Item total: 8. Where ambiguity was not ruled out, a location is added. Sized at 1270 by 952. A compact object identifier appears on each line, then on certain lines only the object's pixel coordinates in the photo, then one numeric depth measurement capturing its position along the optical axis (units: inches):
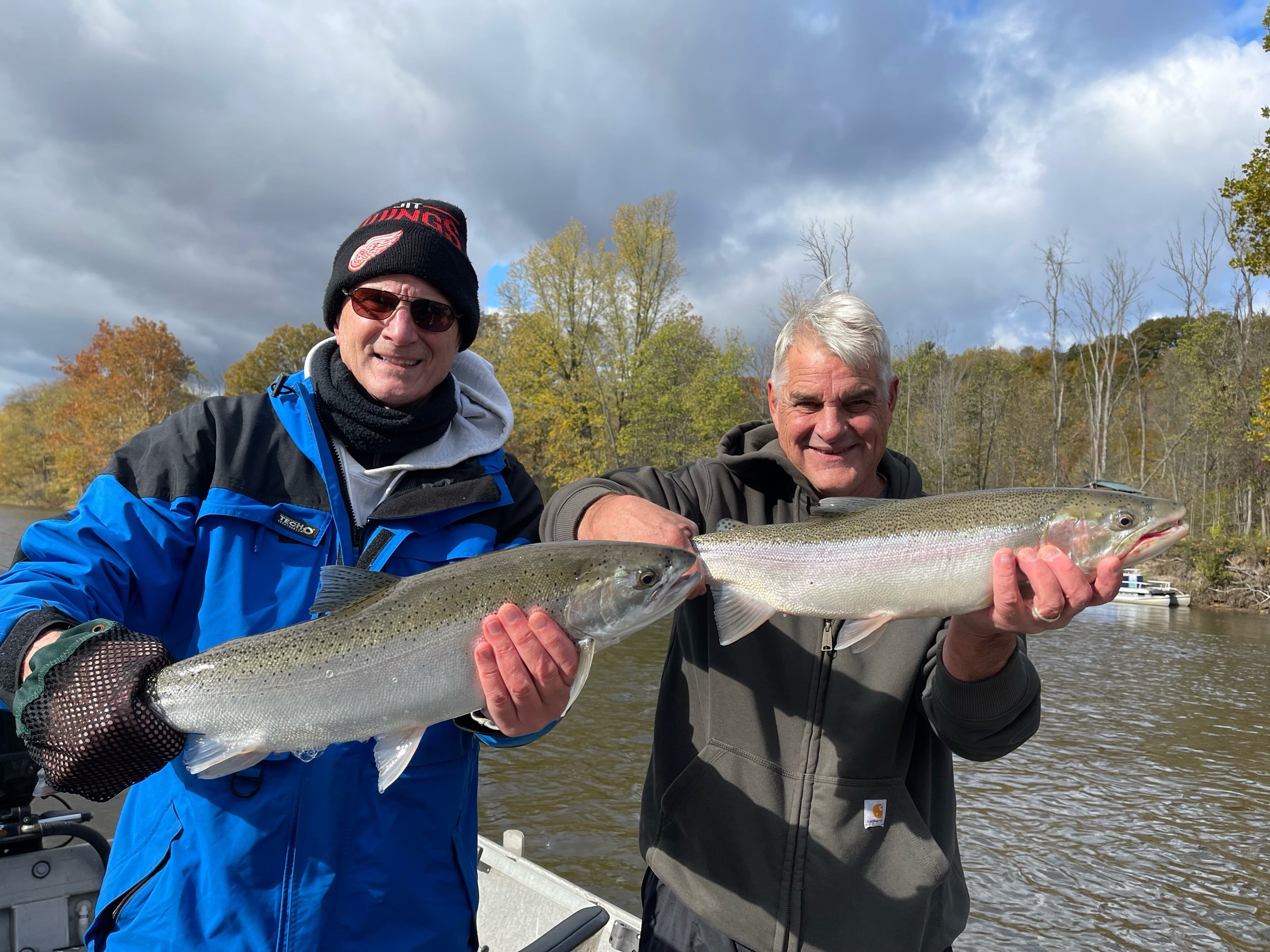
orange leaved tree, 1923.0
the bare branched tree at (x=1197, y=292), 1478.8
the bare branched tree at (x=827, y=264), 1338.6
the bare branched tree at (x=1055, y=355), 1658.5
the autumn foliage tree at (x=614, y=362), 1545.3
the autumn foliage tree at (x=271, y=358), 2416.3
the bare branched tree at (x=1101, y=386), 1641.2
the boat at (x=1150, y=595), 1124.5
